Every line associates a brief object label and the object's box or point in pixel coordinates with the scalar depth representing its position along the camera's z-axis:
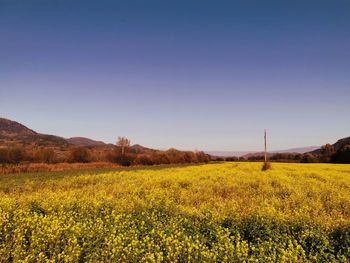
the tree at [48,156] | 55.38
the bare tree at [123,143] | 79.88
